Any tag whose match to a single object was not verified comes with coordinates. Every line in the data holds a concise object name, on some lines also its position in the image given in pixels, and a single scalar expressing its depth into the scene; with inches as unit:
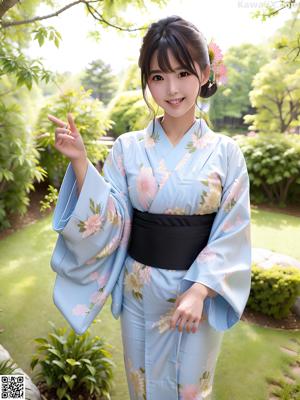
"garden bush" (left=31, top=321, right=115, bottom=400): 97.2
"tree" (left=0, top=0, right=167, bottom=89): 94.0
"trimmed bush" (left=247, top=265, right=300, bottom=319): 143.0
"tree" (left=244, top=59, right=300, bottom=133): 453.7
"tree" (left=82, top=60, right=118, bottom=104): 1071.0
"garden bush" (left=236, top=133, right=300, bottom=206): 333.1
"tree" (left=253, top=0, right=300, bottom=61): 100.9
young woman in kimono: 59.9
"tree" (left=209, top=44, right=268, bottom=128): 892.0
